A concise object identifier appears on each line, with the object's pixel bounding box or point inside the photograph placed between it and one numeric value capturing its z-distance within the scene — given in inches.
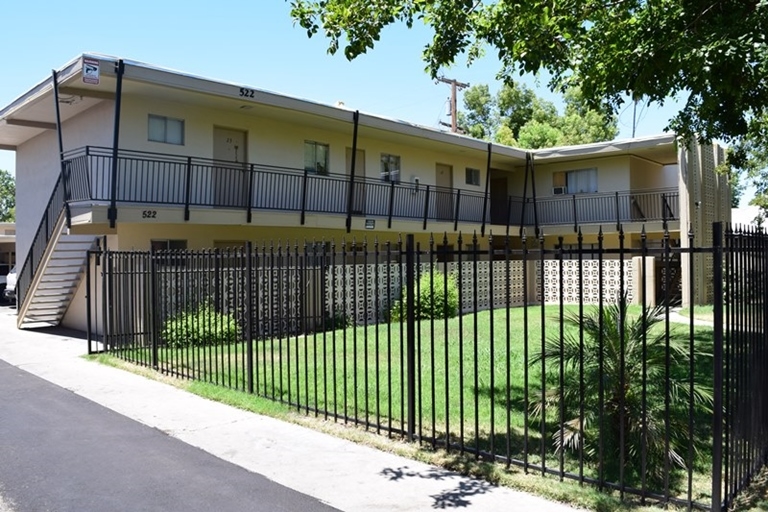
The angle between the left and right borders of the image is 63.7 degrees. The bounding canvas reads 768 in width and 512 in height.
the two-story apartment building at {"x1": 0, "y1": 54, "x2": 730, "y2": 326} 556.1
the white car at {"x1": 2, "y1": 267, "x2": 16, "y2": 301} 978.7
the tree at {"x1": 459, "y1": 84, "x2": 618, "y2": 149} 1493.6
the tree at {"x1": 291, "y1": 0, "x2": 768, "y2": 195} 266.8
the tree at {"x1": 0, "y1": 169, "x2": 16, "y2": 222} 2947.8
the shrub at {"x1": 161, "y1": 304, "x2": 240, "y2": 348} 394.5
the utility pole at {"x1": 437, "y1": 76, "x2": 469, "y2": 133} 1481.3
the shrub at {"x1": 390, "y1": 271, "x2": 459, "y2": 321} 641.0
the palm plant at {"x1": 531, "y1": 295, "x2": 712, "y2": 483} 208.7
